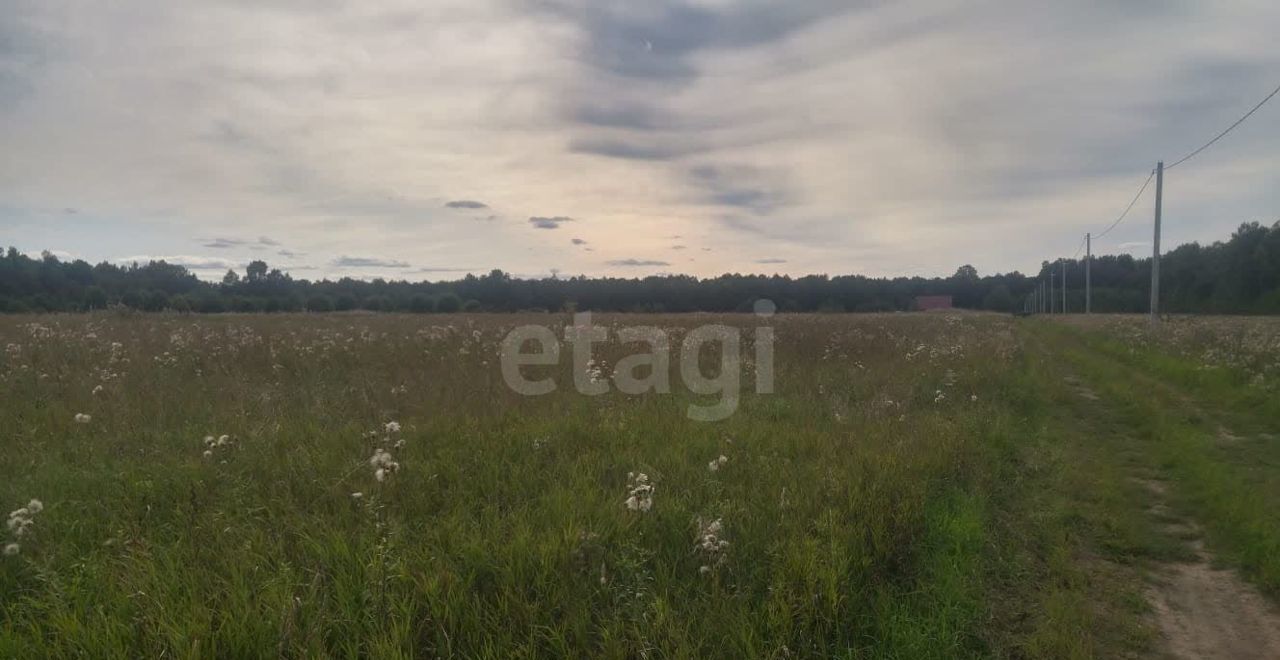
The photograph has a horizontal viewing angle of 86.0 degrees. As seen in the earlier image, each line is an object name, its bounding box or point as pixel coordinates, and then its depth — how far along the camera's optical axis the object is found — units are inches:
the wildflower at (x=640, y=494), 152.1
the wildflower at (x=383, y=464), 168.7
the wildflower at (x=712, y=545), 136.6
